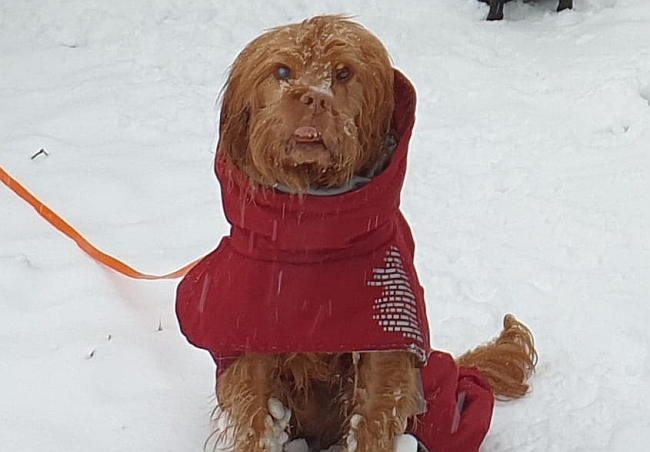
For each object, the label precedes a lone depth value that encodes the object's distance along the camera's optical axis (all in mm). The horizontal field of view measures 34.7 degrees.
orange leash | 3477
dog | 2188
